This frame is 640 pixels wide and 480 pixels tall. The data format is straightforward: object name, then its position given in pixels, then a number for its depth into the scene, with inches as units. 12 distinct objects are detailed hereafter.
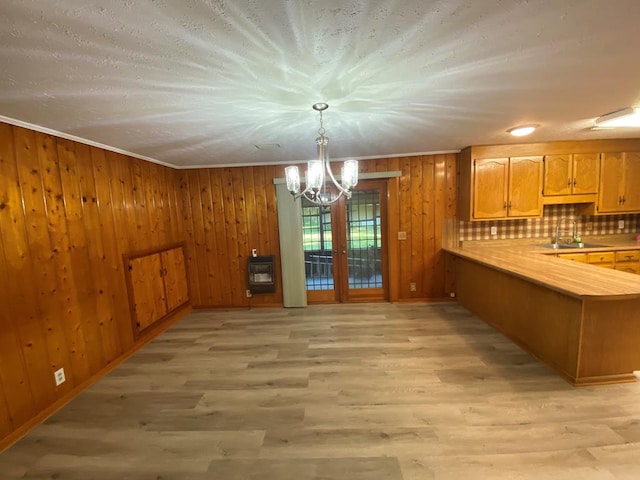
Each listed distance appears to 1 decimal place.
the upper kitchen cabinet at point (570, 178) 143.0
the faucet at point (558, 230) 158.2
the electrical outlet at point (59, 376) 90.7
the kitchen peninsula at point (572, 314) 87.4
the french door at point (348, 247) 169.2
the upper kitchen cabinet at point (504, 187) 145.4
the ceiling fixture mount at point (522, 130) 110.6
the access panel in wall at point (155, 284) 126.7
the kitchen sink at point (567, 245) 149.7
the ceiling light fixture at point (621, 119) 93.0
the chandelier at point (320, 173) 80.1
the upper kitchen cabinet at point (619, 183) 142.4
